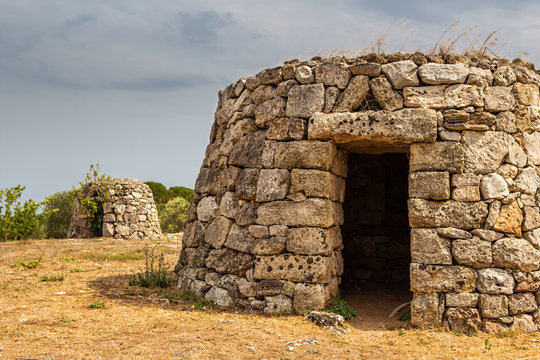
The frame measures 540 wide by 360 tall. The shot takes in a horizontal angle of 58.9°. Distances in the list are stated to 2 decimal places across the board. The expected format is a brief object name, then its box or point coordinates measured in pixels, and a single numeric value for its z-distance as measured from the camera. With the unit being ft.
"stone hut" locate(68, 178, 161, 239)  49.42
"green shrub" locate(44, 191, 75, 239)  59.47
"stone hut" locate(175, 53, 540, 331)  17.13
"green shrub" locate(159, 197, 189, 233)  65.46
